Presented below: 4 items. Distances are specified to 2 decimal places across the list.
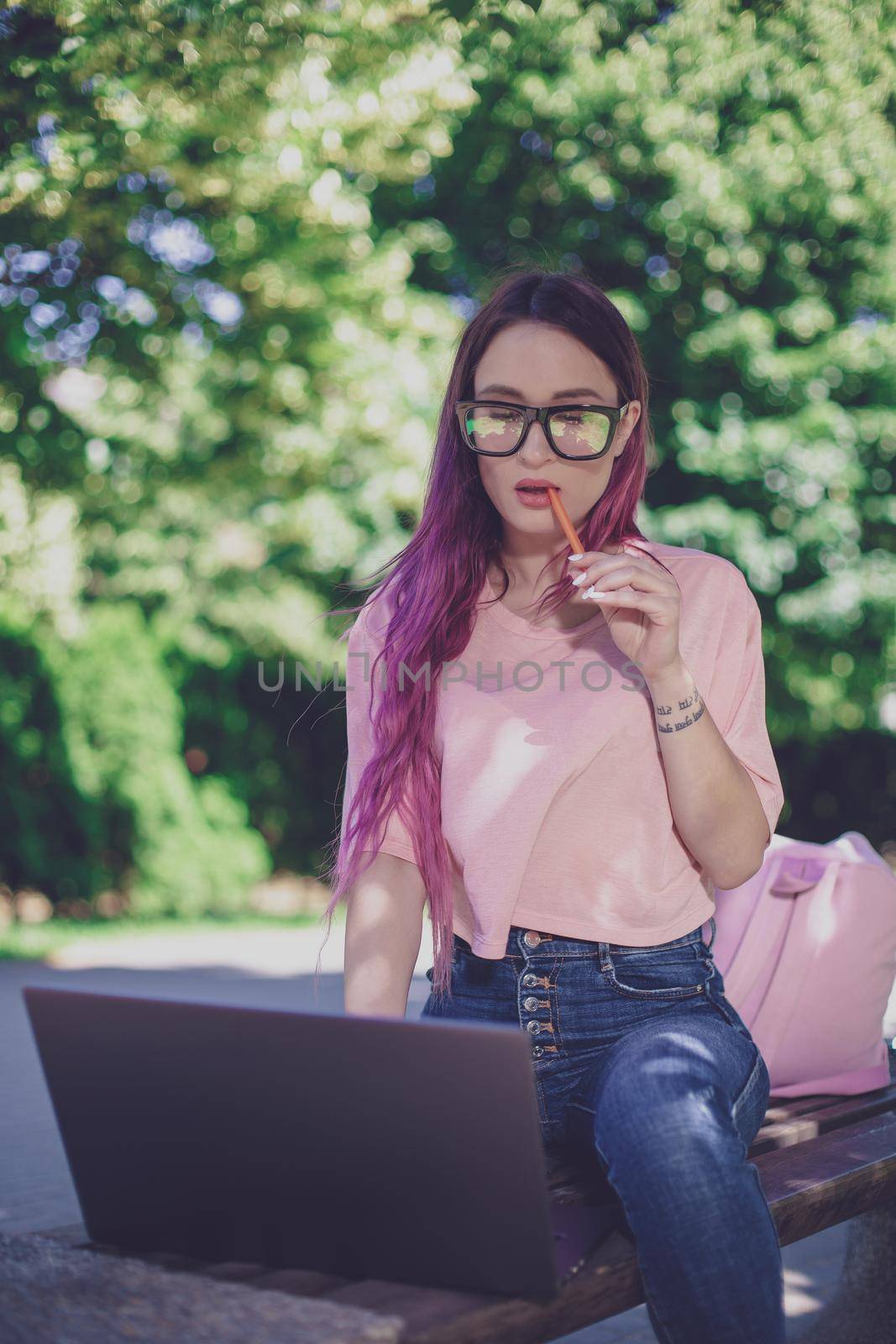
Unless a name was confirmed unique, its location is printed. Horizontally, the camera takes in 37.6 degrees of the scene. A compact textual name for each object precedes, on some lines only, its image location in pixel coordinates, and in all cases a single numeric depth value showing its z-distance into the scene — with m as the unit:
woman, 1.78
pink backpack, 2.34
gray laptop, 1.19
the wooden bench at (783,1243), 1.23
